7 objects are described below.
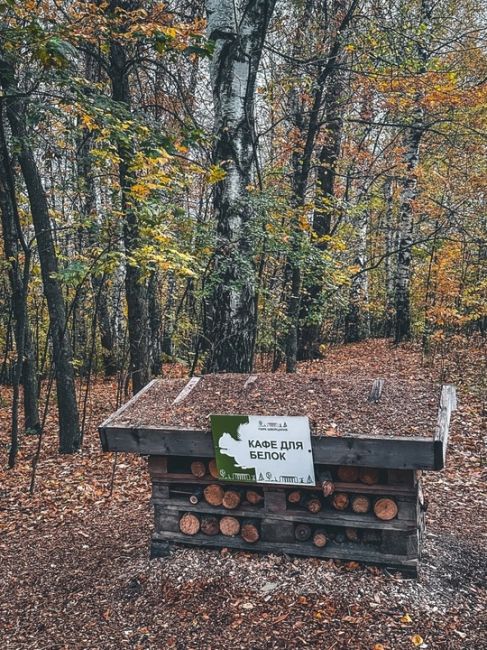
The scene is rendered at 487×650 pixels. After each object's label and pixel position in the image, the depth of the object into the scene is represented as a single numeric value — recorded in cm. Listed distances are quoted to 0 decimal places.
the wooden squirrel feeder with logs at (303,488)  327
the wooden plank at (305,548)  344
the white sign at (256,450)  346
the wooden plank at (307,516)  341
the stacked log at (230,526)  379
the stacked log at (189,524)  388
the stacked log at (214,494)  378
